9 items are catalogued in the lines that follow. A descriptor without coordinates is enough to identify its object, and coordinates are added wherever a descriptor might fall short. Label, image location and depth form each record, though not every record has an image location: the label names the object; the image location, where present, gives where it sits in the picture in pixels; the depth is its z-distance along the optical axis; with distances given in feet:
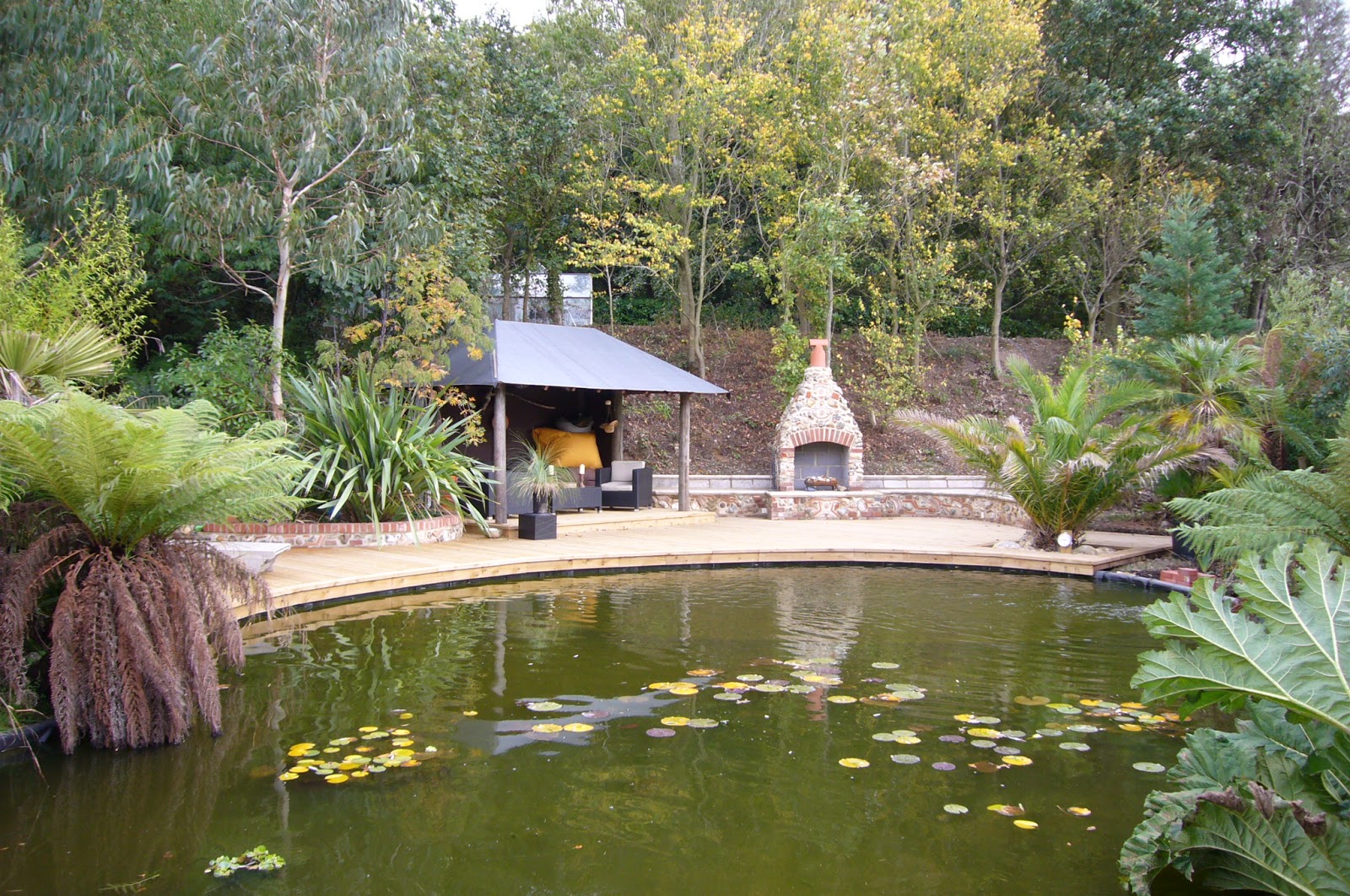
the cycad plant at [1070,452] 30.35
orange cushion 40.88
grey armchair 39.04
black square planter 31.55
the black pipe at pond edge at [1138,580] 26.16
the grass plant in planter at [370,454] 28.91
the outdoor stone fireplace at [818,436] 43.65
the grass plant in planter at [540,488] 31.65
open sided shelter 33.63
